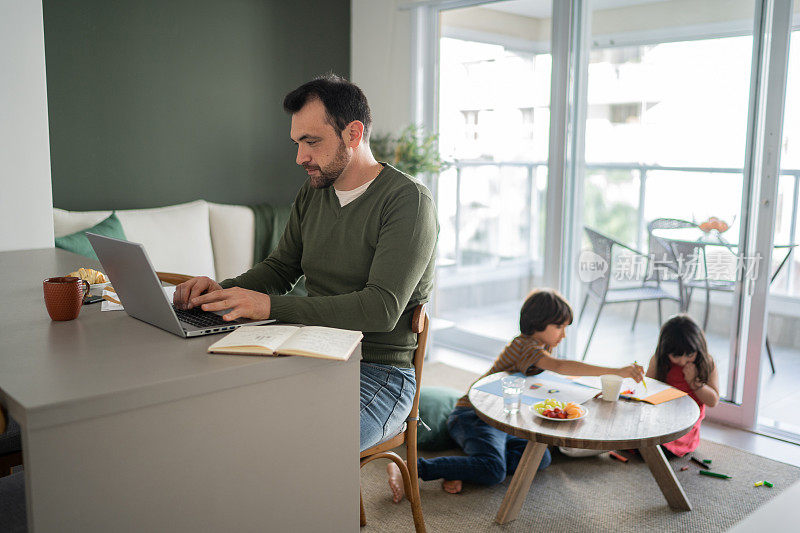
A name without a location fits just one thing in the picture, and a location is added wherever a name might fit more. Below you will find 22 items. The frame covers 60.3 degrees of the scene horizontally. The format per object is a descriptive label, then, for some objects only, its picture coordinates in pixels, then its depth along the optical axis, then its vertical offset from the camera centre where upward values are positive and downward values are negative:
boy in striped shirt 2.44 -0.95
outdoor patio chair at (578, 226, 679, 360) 3.45 -0.58
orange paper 2.38 -0.78
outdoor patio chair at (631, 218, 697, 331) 3.33 -0.40
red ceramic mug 1.46 -0.27
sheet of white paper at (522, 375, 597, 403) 2.39 -0.77
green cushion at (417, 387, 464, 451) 2.77 -1.00
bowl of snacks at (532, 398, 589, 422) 2.19 -0.75
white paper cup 2.36 -0.72
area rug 2.24 -1.13
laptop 1.32 -0.25
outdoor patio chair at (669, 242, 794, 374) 3.14 -0.45
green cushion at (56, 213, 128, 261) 2.92 -0.30
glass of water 2.25 -0.73
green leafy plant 3.89 +0.12
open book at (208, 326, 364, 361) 1.24 -0.32
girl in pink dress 2.74 -0.77
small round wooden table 2.04 -0.78
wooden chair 1.83 -0.74
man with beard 1.68 -0.20
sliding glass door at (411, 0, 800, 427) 3.02 +0.03
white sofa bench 3.41 -0.33
